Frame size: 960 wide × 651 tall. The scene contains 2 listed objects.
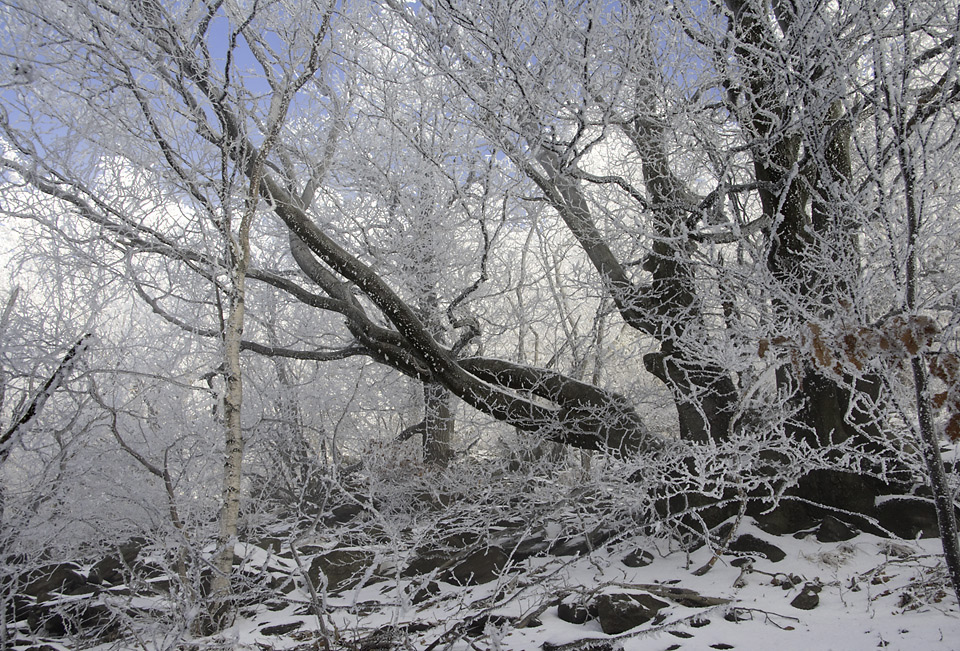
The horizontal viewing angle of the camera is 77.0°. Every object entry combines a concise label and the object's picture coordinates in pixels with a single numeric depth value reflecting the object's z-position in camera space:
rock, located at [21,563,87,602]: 6.45
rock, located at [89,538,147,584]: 6.71
